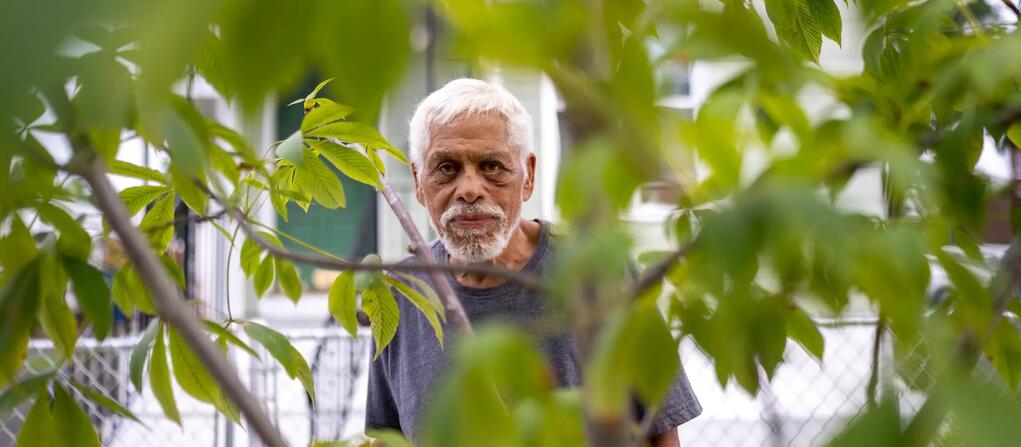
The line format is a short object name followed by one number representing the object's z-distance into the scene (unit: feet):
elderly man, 5.06
